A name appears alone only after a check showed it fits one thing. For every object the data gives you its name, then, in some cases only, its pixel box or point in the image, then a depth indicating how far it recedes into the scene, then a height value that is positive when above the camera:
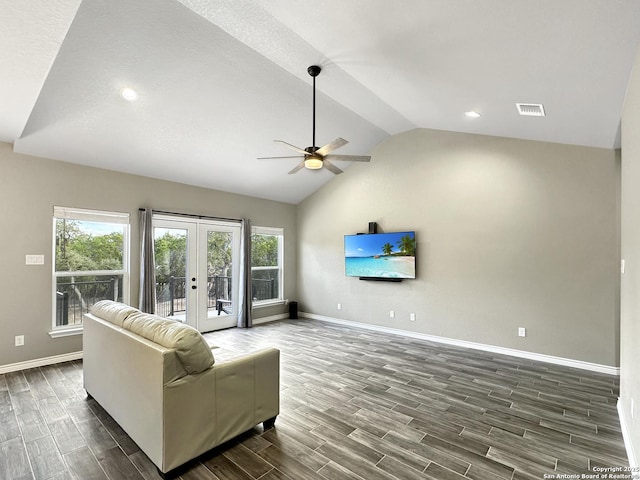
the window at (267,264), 7.00 -0.51
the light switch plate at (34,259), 4.18 -0.24
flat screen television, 5.70 -0.25
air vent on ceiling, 3.31 +1.43
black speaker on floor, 7.43 -1.56
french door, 5.57 -0.54
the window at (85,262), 4.50 -0.30
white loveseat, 2.08 -1.07
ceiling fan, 3.50 +0.95
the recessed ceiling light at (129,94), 3.59 +1.68
